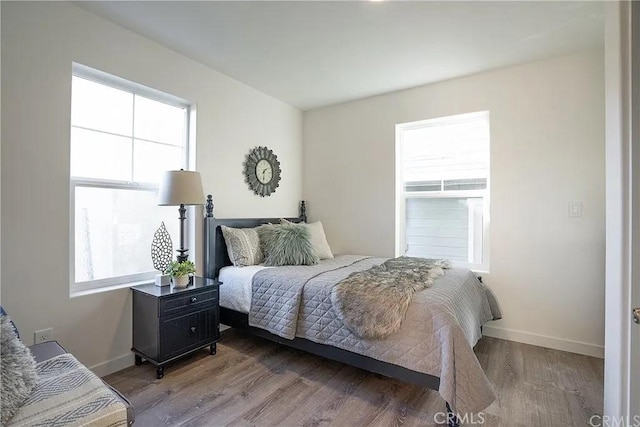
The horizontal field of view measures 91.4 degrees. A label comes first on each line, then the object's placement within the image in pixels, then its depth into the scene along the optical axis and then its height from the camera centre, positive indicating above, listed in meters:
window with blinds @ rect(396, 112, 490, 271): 3.16 +0.29
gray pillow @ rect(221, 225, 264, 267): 2.87 -0.31
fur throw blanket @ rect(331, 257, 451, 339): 1.85 -0.52
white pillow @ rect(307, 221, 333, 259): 3.34 -0.29
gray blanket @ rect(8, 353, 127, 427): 1.08 -0.70
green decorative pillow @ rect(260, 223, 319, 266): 2.85 -0.29
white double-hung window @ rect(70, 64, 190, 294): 2.22 +0.33
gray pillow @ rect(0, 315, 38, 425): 1.10 -0.61
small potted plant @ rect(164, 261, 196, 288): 2.38 -0.45
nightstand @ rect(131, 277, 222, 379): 2.18 -0.80
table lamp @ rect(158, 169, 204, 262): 2.40 +0.19
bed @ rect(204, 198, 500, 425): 1.64 -0.72
